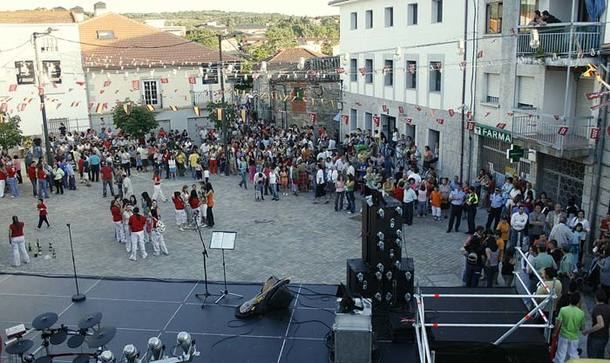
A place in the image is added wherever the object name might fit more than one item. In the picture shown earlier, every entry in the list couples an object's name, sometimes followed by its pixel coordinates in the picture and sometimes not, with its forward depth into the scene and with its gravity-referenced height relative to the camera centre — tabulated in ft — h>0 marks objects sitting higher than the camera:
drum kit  28.96 -13.49
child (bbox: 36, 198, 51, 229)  57.11 -13.23
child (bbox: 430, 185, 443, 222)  58.03 -13.34
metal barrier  26.78 -12.25
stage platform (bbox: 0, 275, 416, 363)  33.09 -15.52
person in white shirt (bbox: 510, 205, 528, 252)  46.06 -12.32
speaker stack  34.24 -11.87
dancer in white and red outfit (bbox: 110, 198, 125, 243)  52.29 -12.63
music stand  38.19 -10.99
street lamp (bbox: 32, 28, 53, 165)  80.33 -8.80
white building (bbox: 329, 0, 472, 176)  71.15 -0.08
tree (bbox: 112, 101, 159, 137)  101.35 -7.54
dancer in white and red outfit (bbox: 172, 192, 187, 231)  56.29 -13.36
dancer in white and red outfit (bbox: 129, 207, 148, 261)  48.44 -12.85
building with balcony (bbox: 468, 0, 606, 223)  49.42 -2.78
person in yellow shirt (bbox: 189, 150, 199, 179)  80.23 -11.81
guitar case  37.27 -14.66
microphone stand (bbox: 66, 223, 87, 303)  40.40 -15.23
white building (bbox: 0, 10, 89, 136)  113.19 +1.07
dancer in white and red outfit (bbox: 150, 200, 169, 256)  50.01 -13.85
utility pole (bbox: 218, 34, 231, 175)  83.82 -10.60
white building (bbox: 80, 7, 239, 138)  120.06 +1.07
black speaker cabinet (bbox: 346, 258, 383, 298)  34.55 -12.52
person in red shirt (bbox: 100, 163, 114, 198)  70.33 -11.93
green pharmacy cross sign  57.98 -8.56
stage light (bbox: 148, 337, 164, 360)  28.19 -13.16
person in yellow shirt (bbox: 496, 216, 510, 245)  44.78 -12.40
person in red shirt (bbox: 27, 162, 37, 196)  71.61 -11.57
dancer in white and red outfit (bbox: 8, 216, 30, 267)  47.47 -13.20
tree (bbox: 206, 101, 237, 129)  111.14 -7.46
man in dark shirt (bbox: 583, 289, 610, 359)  29.12 -13.20
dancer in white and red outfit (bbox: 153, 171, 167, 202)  66.80 -13.40
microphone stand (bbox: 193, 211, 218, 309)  40.14 -15.39
